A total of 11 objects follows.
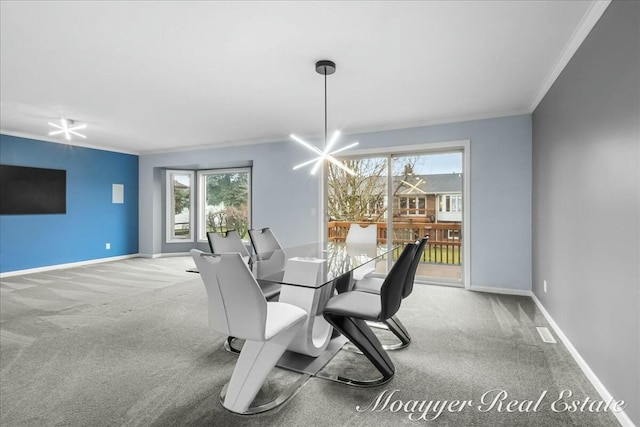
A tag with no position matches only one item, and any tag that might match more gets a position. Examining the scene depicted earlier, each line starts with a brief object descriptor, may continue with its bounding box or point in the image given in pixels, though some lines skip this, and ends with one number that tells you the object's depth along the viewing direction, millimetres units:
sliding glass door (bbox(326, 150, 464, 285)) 4949
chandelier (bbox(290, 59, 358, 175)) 2906
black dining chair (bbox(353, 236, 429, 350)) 2527
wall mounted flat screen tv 5422
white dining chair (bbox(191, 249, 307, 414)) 1704
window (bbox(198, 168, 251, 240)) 7754
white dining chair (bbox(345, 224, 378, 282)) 4082
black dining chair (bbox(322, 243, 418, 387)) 2104
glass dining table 2213
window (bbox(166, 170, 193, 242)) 7836
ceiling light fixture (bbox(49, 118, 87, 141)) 4785
